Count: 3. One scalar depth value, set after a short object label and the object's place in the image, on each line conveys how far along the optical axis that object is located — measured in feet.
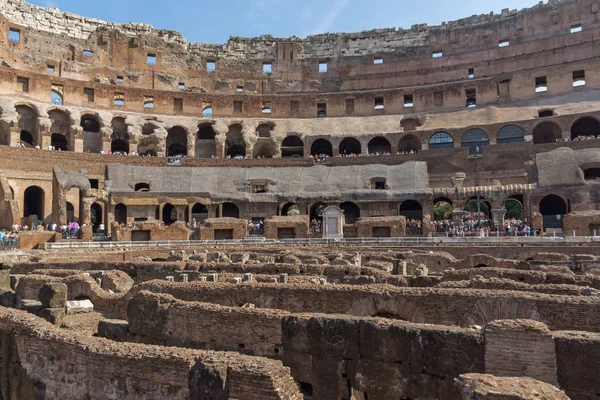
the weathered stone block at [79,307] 31.12
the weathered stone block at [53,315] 27.94
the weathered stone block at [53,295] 28.66
